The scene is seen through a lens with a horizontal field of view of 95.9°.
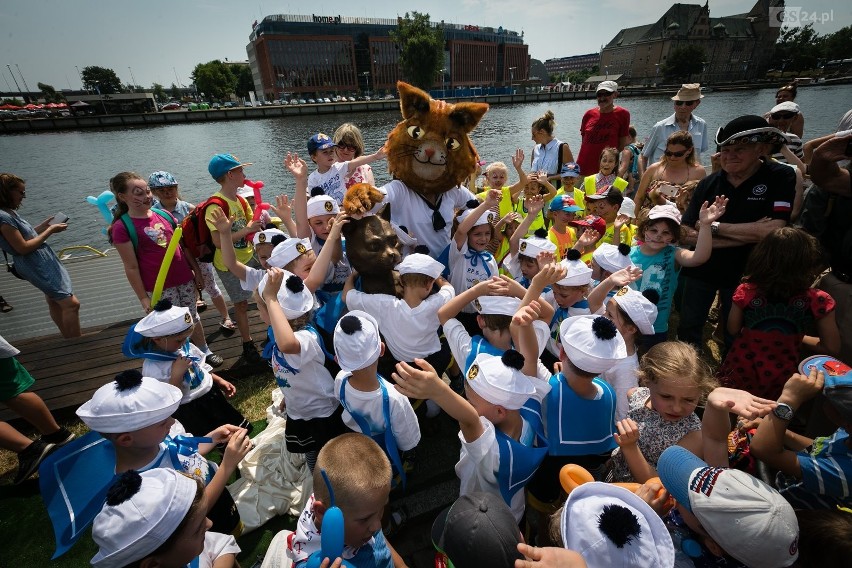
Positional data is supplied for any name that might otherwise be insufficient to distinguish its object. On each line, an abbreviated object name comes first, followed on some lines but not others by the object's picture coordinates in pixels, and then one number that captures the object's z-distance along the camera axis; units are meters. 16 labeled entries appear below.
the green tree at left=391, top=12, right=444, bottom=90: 55.03
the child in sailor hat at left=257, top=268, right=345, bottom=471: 2.33
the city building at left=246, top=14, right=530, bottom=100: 73.94
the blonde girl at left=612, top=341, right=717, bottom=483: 1.76
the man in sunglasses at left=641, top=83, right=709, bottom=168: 5.21
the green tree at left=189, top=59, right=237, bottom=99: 76.38
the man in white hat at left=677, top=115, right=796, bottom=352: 2.93
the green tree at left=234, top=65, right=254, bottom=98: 88.31
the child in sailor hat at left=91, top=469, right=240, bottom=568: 1.25
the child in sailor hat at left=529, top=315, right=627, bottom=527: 1.92
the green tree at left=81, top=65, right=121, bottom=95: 83.38
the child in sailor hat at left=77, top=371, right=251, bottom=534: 1.72
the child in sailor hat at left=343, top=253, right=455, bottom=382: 2.66
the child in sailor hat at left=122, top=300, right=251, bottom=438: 2.37
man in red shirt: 6.05
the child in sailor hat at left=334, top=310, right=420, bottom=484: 2.03
